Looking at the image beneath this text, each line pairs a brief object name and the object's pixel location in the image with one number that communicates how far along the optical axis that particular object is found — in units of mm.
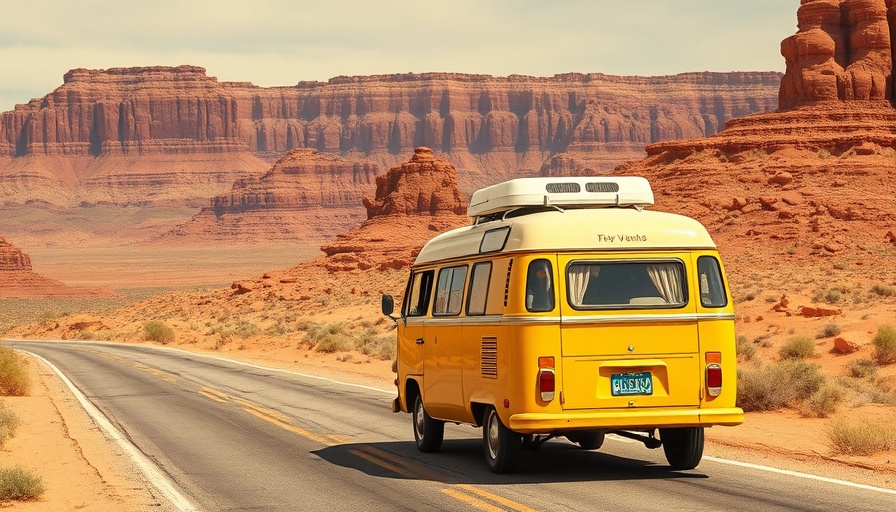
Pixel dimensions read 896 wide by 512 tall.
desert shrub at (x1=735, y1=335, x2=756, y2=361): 27547
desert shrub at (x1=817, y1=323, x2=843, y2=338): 29209
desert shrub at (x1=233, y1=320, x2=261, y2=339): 51094
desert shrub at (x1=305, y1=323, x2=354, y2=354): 38906
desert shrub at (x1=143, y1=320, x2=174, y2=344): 53750
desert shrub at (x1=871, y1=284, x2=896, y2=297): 38094
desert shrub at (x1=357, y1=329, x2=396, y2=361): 35062
